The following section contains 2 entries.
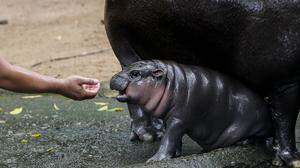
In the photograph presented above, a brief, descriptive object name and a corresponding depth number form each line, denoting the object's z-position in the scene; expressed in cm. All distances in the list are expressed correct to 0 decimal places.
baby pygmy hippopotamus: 643
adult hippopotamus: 630
